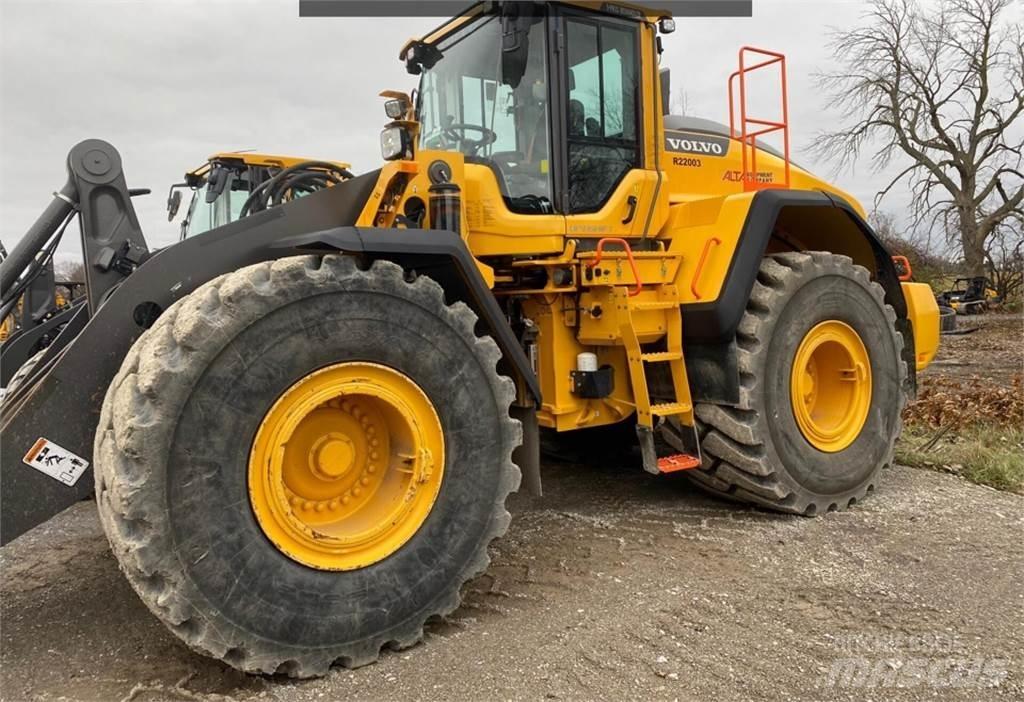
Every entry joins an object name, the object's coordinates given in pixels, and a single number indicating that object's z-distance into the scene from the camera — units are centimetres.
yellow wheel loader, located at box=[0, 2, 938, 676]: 267
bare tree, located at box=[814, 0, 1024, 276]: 2517
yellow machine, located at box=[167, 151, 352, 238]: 868
